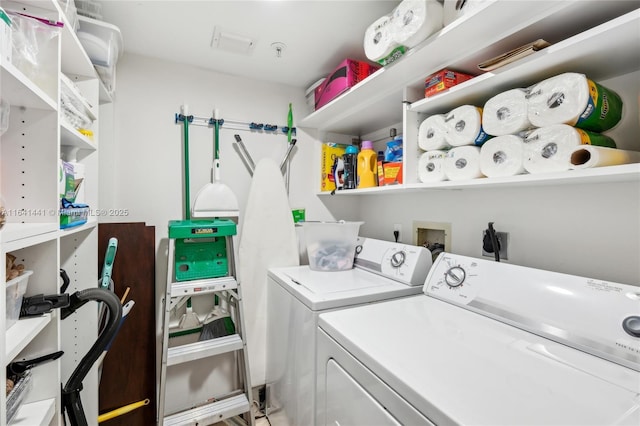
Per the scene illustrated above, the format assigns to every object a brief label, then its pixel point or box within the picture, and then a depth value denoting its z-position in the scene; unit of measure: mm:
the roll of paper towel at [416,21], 1059
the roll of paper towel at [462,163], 1155
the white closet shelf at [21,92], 647
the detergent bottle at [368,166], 1817
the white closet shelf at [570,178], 762
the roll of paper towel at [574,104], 857
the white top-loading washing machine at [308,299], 1272
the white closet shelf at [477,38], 875
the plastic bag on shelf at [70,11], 1044
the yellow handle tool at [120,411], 1536
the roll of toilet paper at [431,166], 1290
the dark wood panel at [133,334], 1643
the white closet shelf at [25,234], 644
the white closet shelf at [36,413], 784
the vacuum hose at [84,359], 933
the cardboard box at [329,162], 2176
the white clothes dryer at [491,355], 640
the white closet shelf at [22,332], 661
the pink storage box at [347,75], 1632
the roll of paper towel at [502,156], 1002
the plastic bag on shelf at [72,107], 1031
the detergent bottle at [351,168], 2000
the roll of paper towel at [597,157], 794
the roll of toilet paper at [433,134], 1289
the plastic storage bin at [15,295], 726
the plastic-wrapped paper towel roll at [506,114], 996
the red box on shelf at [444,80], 1227
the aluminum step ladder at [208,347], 1500
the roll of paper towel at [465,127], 1150
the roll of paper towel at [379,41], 1207
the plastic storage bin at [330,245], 1837
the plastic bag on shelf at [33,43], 785
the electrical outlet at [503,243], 1343
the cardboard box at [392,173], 1548
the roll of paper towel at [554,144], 869
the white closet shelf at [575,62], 780
